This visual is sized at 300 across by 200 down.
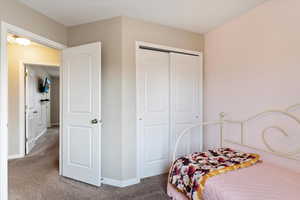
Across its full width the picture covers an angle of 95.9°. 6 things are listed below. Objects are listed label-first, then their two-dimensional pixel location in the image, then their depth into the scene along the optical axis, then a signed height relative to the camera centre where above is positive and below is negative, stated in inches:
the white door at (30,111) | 109.5 -11.1
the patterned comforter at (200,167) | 45.3 -25.2
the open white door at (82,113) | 68.8 -7.9
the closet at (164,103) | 75.2 -2.6
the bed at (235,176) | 38.3 -26.1
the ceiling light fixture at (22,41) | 93.8 +40.5
